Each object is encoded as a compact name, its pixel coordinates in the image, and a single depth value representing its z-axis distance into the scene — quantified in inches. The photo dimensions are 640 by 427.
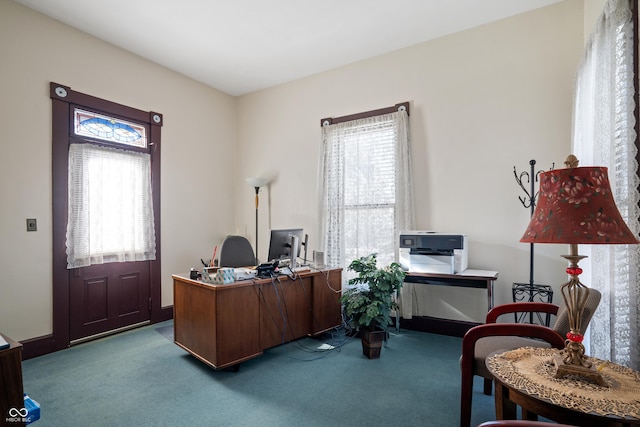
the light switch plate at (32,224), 122.0
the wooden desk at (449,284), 118.0
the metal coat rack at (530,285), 117.2
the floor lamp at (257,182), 183.0
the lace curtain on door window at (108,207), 133.2
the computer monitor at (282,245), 123.1
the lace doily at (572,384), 43.1
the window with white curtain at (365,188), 148.2
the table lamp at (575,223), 46.8
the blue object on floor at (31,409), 60.6
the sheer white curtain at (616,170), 61.2
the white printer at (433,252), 124.0
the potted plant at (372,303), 116.0
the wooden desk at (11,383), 53.9
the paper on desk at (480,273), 118.8
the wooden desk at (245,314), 102.3
